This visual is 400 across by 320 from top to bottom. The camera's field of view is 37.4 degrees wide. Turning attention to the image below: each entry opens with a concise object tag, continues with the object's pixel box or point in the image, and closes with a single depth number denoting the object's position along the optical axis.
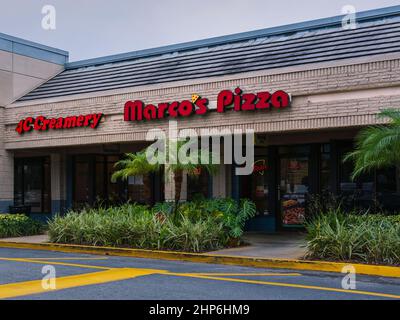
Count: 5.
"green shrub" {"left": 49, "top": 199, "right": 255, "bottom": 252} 13.50
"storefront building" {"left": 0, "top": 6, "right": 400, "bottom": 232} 14.98
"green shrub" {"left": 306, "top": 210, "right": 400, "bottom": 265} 10.82
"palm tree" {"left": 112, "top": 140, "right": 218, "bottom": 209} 14.33
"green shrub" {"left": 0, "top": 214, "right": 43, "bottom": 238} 17.89
